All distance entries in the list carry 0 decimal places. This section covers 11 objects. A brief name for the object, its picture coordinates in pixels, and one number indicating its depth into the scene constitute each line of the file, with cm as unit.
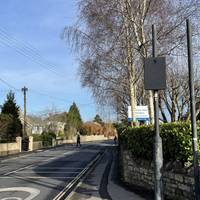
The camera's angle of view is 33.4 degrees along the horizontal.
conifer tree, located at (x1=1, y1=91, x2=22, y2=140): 3784
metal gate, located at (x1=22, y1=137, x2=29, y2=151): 3658
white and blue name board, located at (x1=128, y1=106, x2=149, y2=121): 1531
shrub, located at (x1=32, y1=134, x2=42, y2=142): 4335
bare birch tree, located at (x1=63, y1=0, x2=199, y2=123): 1299
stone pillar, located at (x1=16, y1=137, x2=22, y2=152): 3541
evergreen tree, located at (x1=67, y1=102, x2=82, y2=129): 7795
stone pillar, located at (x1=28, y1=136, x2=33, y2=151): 3705
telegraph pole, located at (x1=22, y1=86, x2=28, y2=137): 4179
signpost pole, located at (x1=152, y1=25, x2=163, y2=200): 610
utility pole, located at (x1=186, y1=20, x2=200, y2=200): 588
